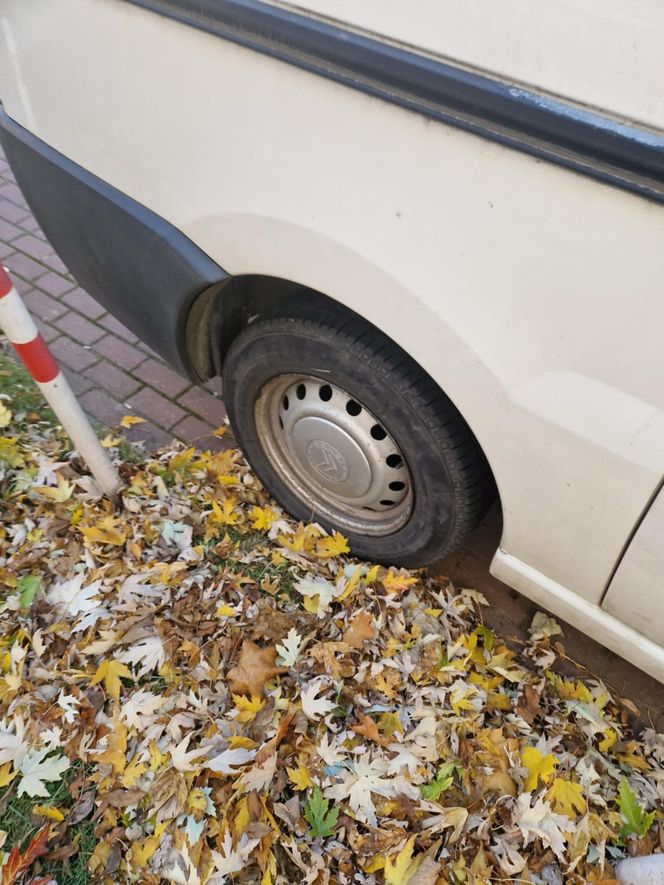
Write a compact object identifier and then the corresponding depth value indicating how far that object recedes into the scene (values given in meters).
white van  1.21
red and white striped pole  1.97
